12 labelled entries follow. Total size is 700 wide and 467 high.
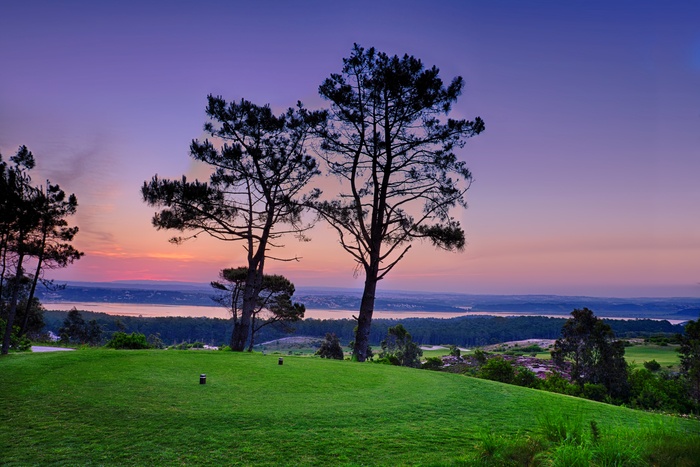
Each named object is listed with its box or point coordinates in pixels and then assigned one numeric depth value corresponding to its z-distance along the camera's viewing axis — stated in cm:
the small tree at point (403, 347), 4522
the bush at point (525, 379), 2635
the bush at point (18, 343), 1950
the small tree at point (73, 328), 4755
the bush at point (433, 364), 3640
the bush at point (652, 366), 3671
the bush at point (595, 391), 2878
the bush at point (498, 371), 2630
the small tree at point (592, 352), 3108
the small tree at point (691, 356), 2714
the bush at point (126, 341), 1844
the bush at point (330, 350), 3460
